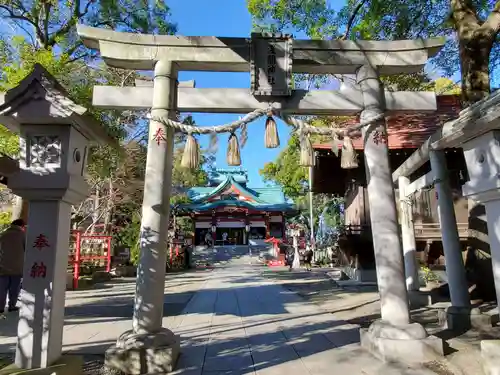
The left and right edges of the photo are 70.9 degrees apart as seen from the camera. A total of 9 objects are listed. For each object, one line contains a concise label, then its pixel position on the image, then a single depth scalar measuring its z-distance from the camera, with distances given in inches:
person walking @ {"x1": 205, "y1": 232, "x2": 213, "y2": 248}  1283.2
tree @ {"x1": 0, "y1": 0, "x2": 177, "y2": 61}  335.9
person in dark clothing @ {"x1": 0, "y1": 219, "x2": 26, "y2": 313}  259.2
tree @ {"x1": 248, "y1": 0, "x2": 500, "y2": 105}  273.1
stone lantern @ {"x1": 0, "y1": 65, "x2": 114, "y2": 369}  131.2
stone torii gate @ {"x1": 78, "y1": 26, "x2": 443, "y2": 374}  164.2
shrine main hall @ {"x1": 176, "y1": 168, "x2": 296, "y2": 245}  1236.5
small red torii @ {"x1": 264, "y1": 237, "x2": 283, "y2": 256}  920.3
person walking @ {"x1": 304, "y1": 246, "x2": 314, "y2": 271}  780.9
